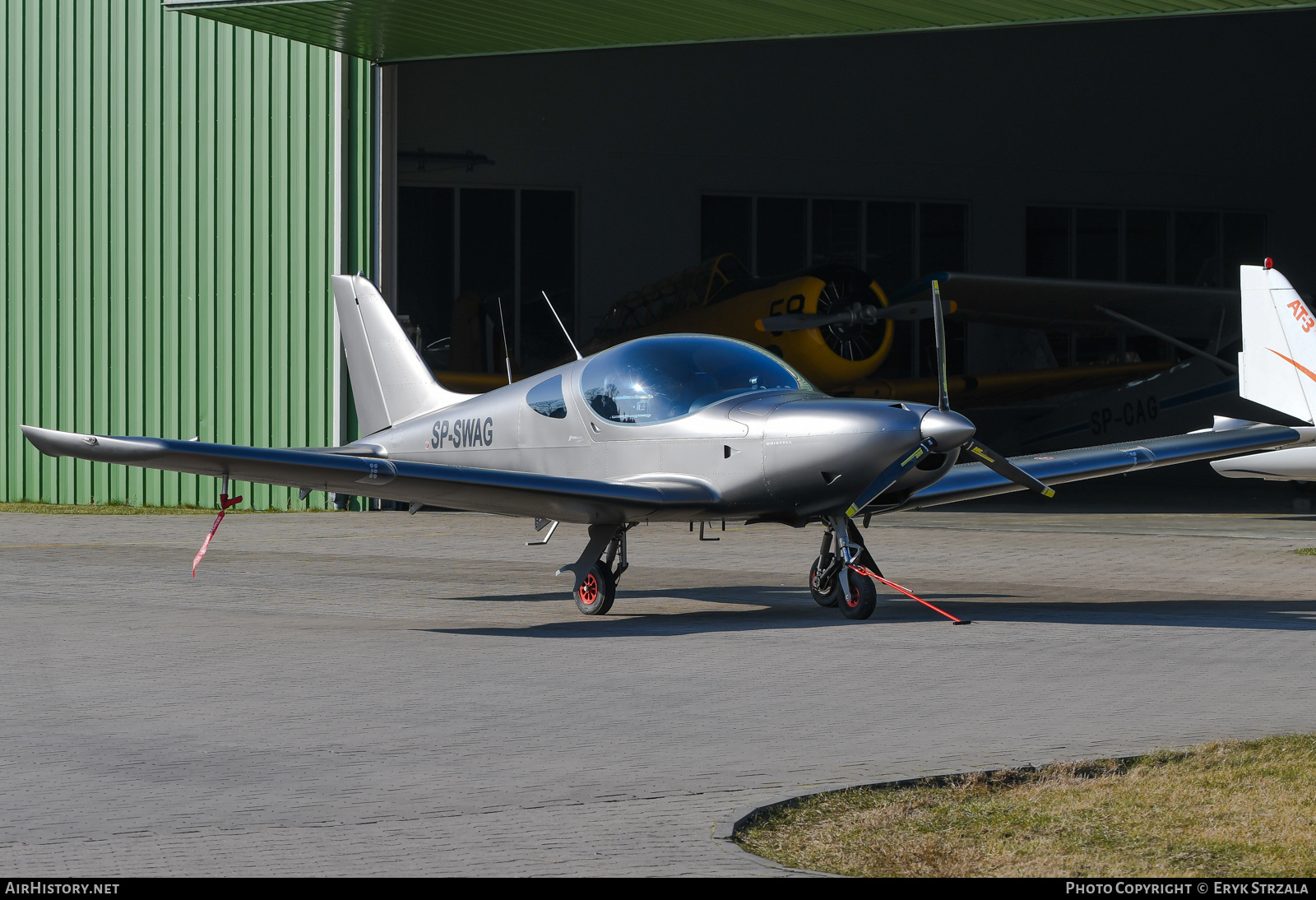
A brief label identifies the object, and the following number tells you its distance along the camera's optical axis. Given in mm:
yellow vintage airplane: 46875
